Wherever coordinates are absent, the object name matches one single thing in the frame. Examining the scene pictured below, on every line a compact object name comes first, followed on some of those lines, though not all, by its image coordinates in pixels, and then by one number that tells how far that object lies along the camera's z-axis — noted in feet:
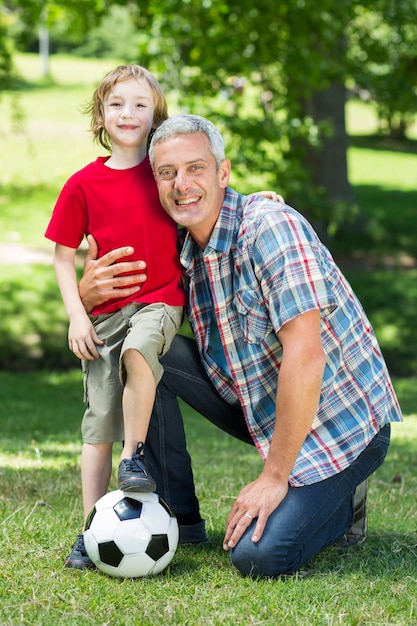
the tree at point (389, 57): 64.10
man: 18.31
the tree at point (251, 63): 52.53
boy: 19.95
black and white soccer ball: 17.95
